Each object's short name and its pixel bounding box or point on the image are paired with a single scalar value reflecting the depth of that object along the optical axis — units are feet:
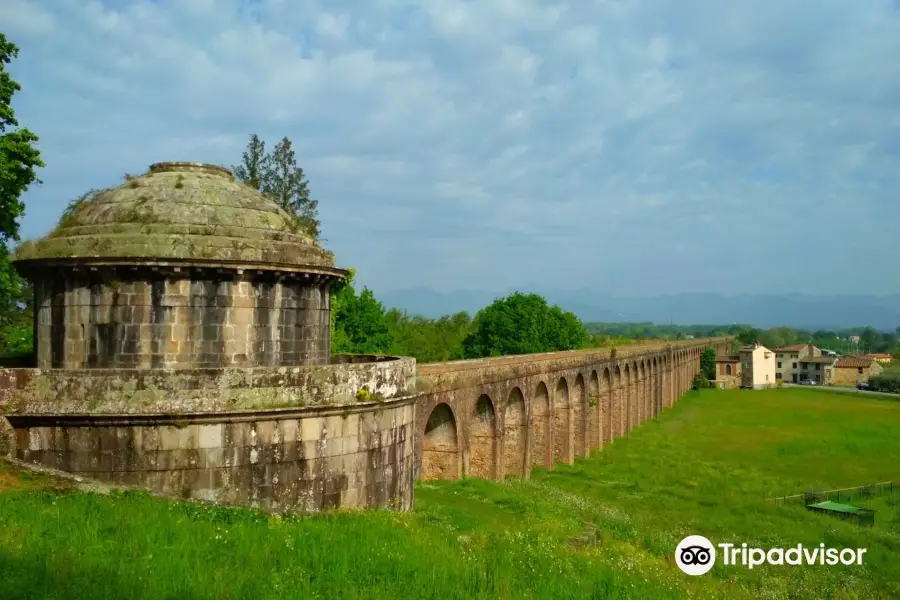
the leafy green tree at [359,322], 137.39
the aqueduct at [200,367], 32.76
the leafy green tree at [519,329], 180.75
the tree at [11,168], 62.39
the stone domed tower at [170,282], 38.11
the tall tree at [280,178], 144.56
